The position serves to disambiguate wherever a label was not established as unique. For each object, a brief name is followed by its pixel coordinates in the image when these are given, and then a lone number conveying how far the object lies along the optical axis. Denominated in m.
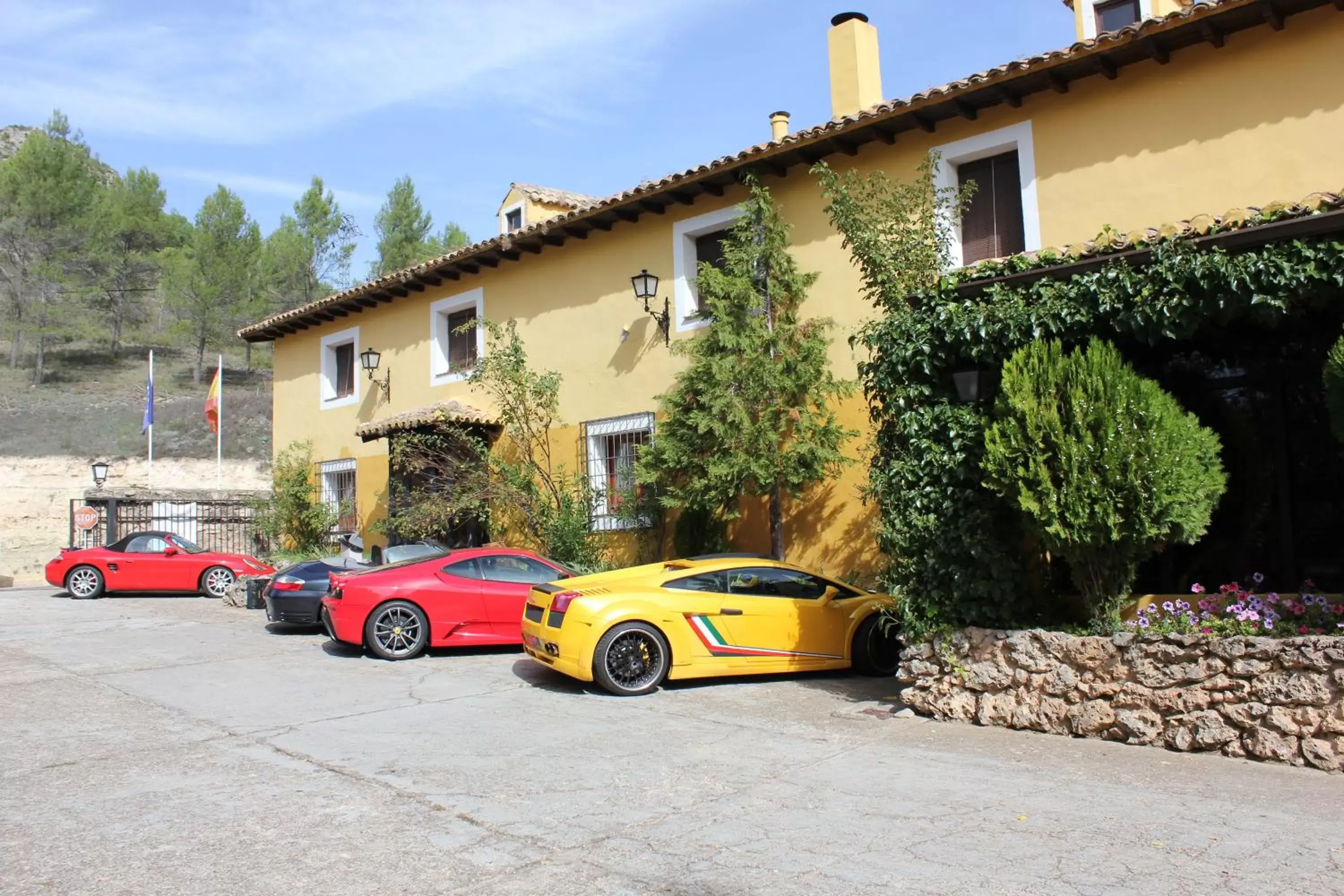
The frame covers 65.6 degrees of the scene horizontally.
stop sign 22.72
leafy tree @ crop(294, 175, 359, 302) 42.50
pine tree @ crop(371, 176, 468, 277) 41.59
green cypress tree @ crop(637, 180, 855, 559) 12.13
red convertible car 18.66
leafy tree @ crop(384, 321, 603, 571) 15.01
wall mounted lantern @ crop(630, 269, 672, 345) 14.33
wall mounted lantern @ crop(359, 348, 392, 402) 19.52
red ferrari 11.06
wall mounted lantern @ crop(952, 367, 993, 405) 8.22
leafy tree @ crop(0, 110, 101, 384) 39.56
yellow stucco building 9.74
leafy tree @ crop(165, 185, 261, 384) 39.59
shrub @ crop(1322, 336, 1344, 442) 6.62
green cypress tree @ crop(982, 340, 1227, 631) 7.16
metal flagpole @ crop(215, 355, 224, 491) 25.73
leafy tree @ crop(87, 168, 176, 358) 41.56
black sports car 13.33
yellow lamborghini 9.02
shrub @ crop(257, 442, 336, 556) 20.77
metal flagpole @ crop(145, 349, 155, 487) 27.31
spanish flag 25.92
